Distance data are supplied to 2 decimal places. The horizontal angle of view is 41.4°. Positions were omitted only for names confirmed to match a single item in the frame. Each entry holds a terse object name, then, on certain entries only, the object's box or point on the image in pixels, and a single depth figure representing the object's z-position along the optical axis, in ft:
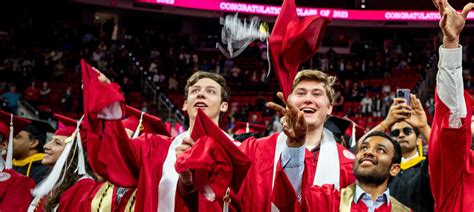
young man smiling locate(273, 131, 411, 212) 10.03
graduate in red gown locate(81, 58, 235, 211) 10.21
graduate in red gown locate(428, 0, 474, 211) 9.43
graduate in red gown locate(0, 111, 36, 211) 15.03
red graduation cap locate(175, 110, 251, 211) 8.98
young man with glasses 11.18
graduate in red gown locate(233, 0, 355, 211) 8.79
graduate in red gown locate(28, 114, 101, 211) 12.72
